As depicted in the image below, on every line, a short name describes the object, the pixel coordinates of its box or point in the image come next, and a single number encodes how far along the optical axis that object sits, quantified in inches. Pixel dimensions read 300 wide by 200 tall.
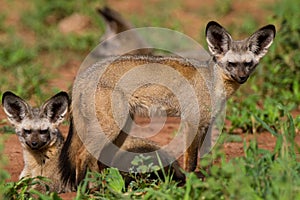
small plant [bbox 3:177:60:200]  506.0
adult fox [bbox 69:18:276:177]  580.7
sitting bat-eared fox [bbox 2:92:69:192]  584.1
